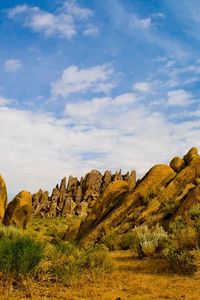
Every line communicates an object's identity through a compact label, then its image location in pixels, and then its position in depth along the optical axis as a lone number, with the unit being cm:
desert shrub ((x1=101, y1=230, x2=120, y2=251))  1947
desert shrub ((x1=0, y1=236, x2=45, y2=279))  911
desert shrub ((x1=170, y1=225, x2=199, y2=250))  1332
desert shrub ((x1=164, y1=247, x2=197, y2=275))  1145
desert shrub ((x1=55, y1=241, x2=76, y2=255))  1136
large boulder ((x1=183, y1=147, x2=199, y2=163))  2730
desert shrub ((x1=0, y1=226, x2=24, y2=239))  2060
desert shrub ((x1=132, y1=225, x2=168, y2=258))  1496
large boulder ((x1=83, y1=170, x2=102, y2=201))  9719
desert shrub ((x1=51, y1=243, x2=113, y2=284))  1009
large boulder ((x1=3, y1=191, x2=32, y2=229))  3681
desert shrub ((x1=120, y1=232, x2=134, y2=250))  1891
